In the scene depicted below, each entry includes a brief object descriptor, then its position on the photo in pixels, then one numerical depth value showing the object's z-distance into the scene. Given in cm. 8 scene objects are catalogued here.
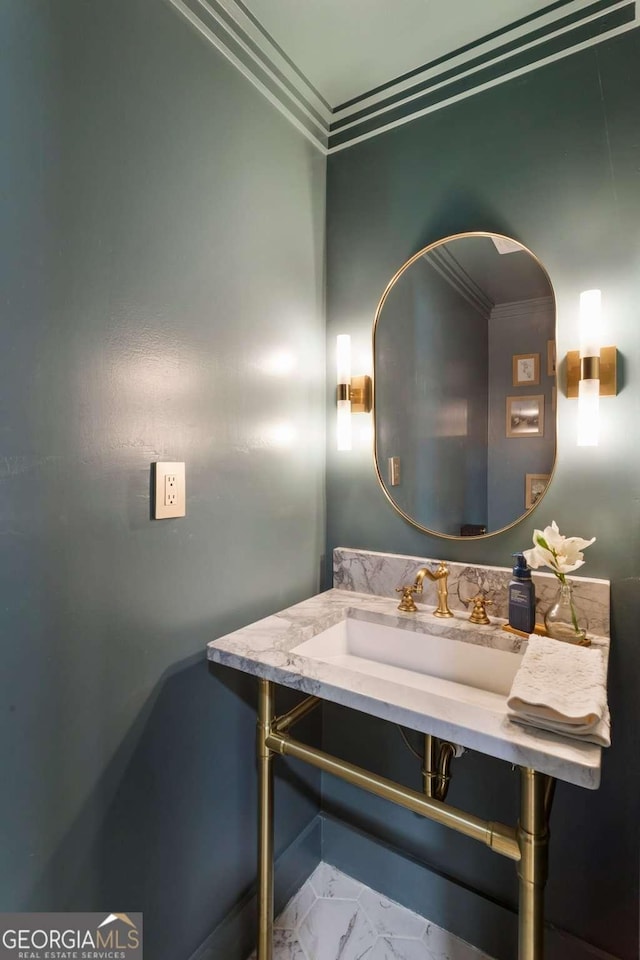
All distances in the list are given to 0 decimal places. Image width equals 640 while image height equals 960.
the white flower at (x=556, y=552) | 100
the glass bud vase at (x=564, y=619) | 101
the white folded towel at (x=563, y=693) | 64
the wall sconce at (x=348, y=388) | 146
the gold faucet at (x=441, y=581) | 122
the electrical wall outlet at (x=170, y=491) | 97
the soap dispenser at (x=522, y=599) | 107
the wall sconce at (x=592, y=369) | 107
